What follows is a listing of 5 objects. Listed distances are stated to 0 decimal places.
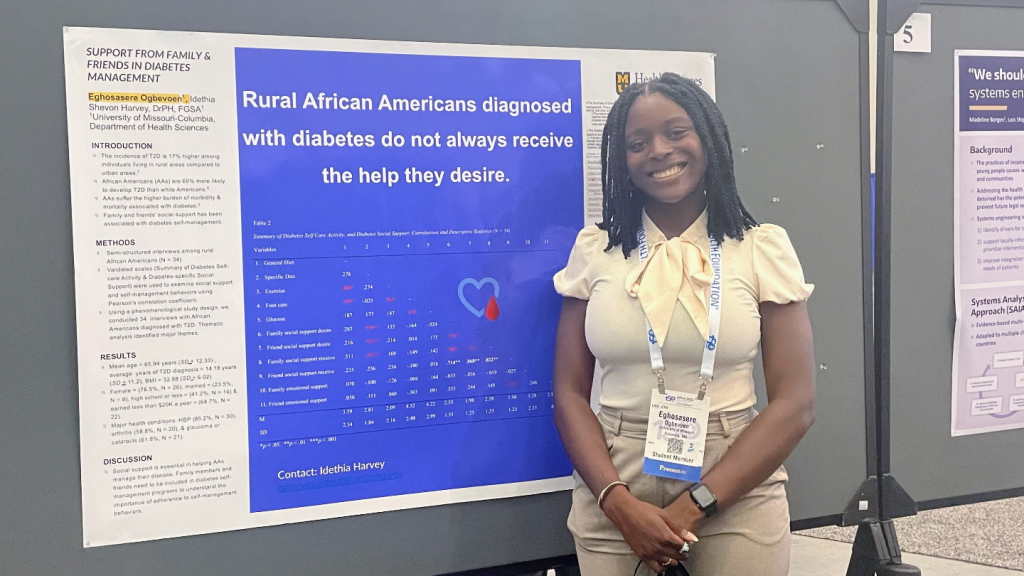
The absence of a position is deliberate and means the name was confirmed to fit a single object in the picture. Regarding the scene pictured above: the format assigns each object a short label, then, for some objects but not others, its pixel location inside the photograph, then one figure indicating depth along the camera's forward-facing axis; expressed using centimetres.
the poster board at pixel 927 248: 184
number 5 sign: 182
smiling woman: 134
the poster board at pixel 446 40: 141
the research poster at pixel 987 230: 187
